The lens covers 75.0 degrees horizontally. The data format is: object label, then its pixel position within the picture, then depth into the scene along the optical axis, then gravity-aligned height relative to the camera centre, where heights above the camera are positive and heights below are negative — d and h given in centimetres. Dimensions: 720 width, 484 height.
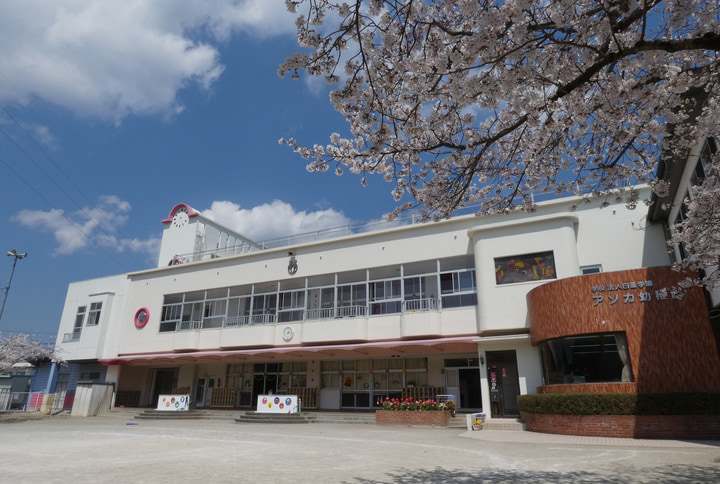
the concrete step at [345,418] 1682 -65
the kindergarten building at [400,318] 1152 +275
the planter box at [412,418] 1462 -55
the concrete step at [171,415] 1912 -70
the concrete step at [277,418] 1706 -69
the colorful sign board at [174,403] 1983 -22
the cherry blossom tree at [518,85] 397 +292
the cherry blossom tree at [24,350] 2160 +214
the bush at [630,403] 990 -5
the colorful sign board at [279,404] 1767 -21
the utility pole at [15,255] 2572 +733
